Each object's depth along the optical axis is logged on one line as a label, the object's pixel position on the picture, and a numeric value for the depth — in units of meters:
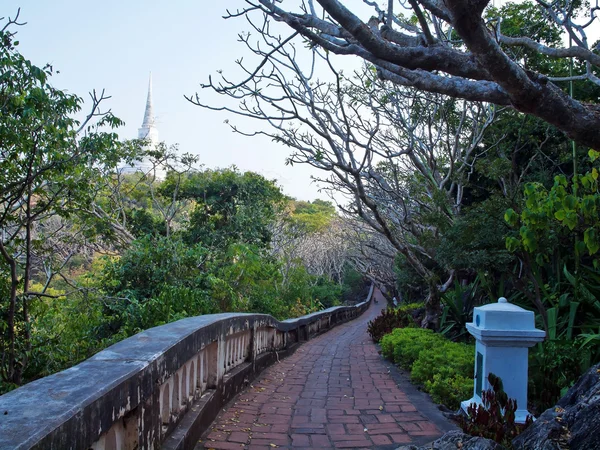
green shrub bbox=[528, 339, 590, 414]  5.53
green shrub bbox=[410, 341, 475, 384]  6.31
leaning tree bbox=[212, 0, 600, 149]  3.22
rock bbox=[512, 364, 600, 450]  2.71
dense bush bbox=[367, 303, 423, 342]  13.34
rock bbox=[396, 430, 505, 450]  3.00
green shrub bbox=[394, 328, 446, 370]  8.20
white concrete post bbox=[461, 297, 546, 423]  4.46
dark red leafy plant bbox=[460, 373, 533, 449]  3.67
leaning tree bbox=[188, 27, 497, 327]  9.11
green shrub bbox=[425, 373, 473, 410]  5.50
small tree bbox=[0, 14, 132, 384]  5.95
